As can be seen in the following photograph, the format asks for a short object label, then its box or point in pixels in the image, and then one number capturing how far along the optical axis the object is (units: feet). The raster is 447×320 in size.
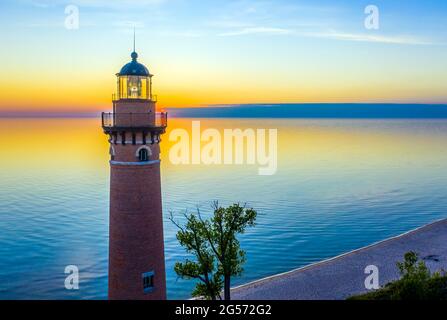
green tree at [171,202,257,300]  77.82
